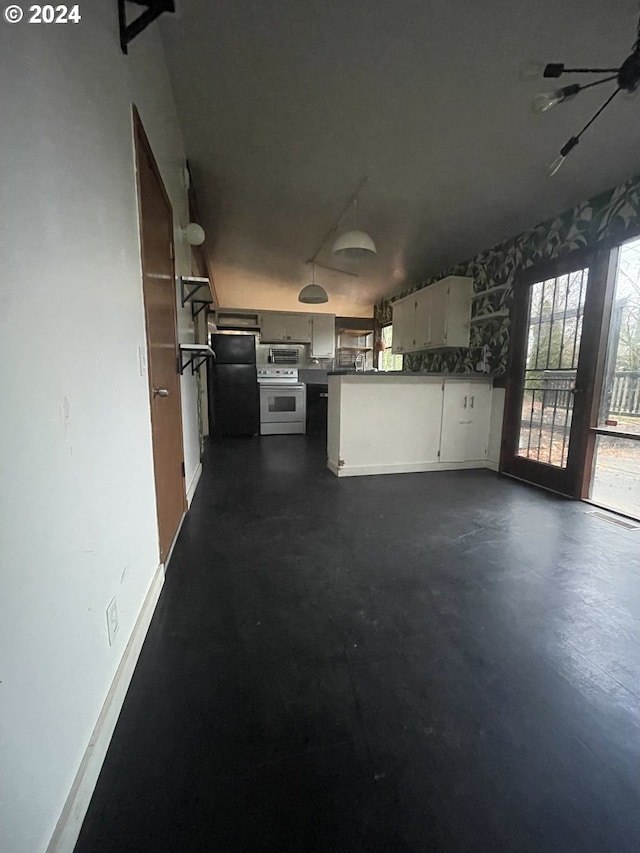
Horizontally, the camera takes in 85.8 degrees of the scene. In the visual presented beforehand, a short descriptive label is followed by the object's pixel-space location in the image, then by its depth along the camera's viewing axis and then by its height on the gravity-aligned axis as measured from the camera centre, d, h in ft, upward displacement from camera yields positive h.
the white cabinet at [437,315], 13.43 +2.59
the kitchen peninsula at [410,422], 10.94 -1.49
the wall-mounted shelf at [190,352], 7.72 +0.55
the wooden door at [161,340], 4.96 +0.57
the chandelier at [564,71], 4.22 +3.78
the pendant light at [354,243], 9.34 +3.62
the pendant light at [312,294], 14.80 +3.50
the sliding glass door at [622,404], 8.28 -0.59
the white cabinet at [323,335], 22.00 +2.62
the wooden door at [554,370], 9.19 +0.27
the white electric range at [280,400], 18.11 -1.28
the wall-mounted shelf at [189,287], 8.14 +2.20
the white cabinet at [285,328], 21.29 +2.98
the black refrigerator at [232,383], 17.31 -0.40
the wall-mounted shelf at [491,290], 11.98 +3.15
